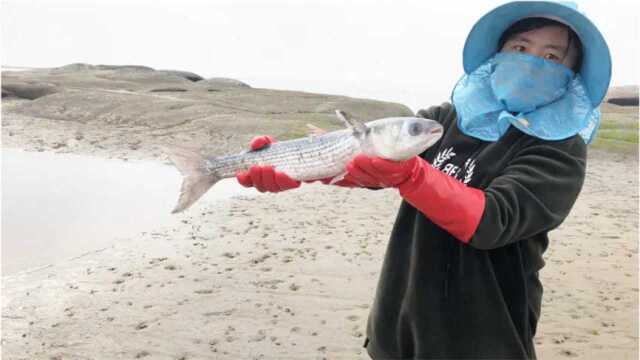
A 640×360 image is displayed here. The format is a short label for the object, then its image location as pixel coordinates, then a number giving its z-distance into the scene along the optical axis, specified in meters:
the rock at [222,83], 34.19
